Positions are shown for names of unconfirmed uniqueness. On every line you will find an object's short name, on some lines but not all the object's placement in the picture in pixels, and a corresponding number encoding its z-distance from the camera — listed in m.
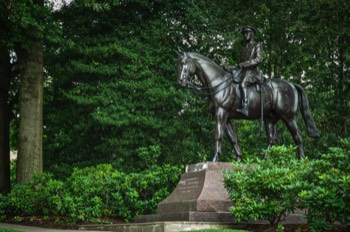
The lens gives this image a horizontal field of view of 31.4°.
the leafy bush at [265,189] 12.16
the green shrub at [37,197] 18.83
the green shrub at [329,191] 10.77
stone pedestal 14.27
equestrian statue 16.02
